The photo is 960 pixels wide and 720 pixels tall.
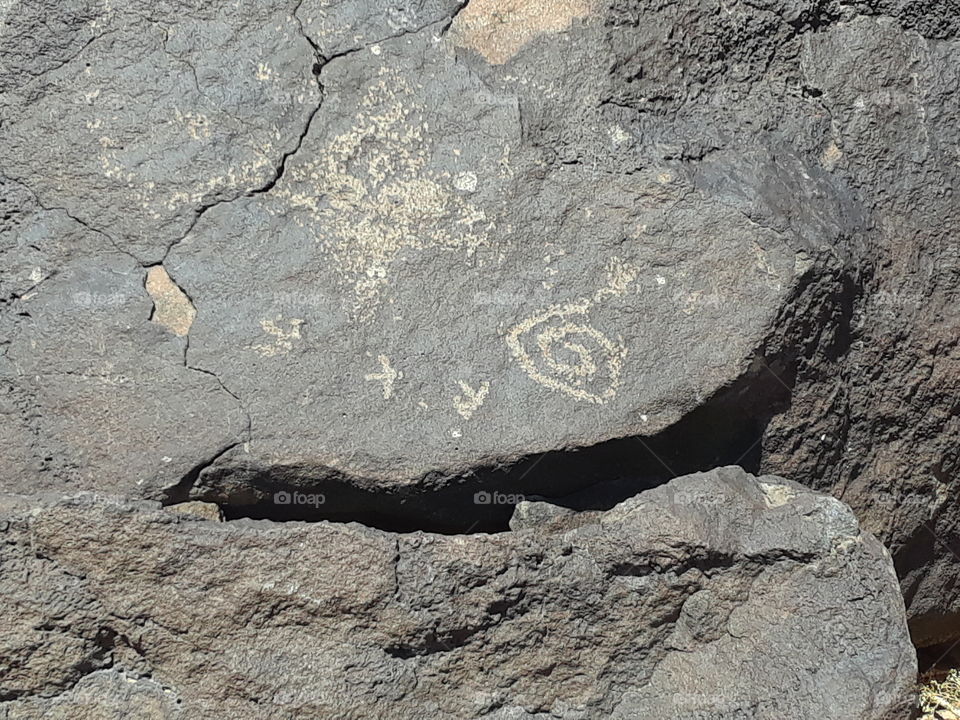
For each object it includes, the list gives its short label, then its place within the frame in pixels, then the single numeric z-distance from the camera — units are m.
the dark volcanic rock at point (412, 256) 1.60
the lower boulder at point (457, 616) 1.55
